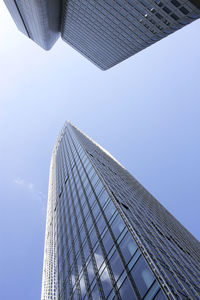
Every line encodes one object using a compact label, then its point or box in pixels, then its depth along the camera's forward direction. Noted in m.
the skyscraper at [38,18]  81.38
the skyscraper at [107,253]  15.16
